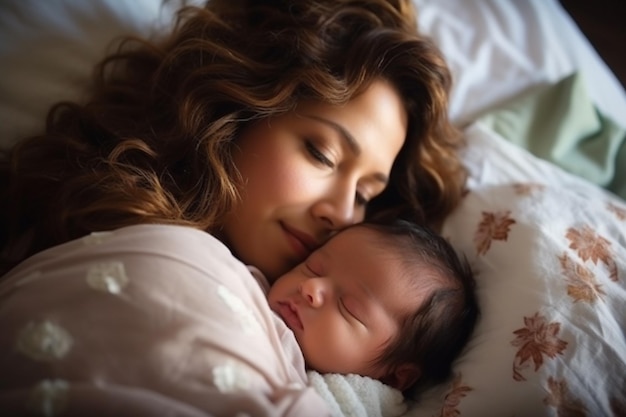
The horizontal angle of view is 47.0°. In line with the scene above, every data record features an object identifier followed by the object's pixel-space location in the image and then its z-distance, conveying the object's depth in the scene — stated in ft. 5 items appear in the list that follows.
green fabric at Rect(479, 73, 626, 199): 1.87
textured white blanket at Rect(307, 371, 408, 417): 1.30
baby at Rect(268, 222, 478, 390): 1.37
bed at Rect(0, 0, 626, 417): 1.31
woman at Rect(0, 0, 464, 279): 1.44
